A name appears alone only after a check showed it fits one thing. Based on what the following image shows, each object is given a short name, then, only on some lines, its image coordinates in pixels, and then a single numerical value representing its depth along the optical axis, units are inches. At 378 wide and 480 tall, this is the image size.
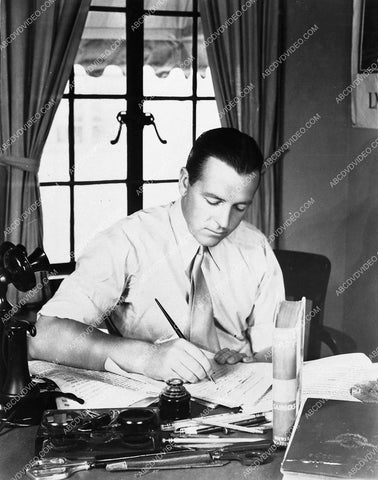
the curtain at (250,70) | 123.8
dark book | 65.2
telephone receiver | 76.4
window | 114.7
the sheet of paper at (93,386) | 76.9
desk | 67.9
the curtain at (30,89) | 114.7
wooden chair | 113.6
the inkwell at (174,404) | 74.3
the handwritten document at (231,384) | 77.5
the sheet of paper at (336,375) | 78.8
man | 93.9
